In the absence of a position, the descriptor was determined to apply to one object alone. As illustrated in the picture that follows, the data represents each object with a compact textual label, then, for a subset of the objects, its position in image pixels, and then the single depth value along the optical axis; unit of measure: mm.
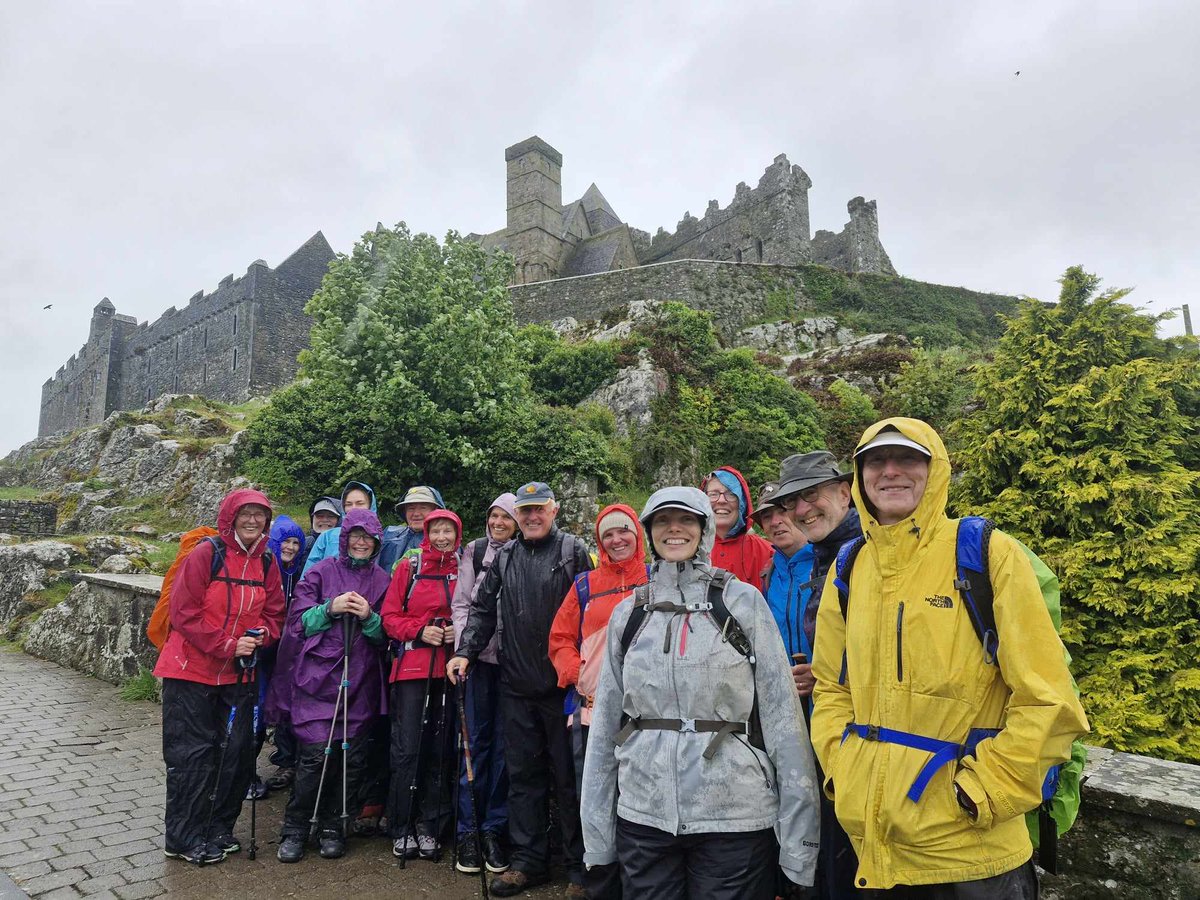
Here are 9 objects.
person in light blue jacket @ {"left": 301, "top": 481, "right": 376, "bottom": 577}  5785
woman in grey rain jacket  2494
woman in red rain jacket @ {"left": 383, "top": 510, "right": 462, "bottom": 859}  4548
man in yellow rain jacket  1911
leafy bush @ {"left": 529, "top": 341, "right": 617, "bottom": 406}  19406
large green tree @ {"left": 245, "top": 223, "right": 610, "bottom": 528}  13789
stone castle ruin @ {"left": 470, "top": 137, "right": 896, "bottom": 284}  35875
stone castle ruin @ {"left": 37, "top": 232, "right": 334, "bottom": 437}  33500
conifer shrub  5320
